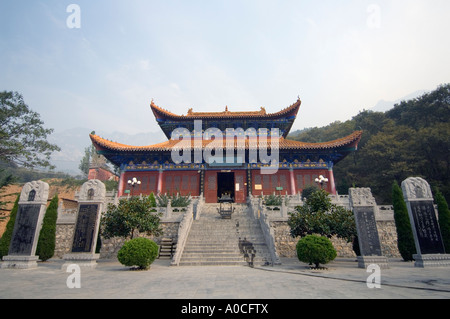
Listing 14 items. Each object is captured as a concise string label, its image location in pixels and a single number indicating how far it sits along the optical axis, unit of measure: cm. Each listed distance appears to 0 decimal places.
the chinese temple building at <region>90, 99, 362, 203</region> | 2073
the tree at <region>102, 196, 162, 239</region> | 1106
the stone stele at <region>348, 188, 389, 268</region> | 883
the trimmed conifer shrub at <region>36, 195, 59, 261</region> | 1204
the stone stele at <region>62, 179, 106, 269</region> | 915
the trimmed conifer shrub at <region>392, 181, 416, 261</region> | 1126
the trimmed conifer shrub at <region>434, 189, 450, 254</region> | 1130
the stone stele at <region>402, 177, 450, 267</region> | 855
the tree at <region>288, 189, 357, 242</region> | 1018
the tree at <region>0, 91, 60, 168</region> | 2055
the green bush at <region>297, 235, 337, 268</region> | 851
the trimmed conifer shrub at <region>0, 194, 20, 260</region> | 1135
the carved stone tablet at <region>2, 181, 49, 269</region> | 898
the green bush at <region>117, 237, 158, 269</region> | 856
